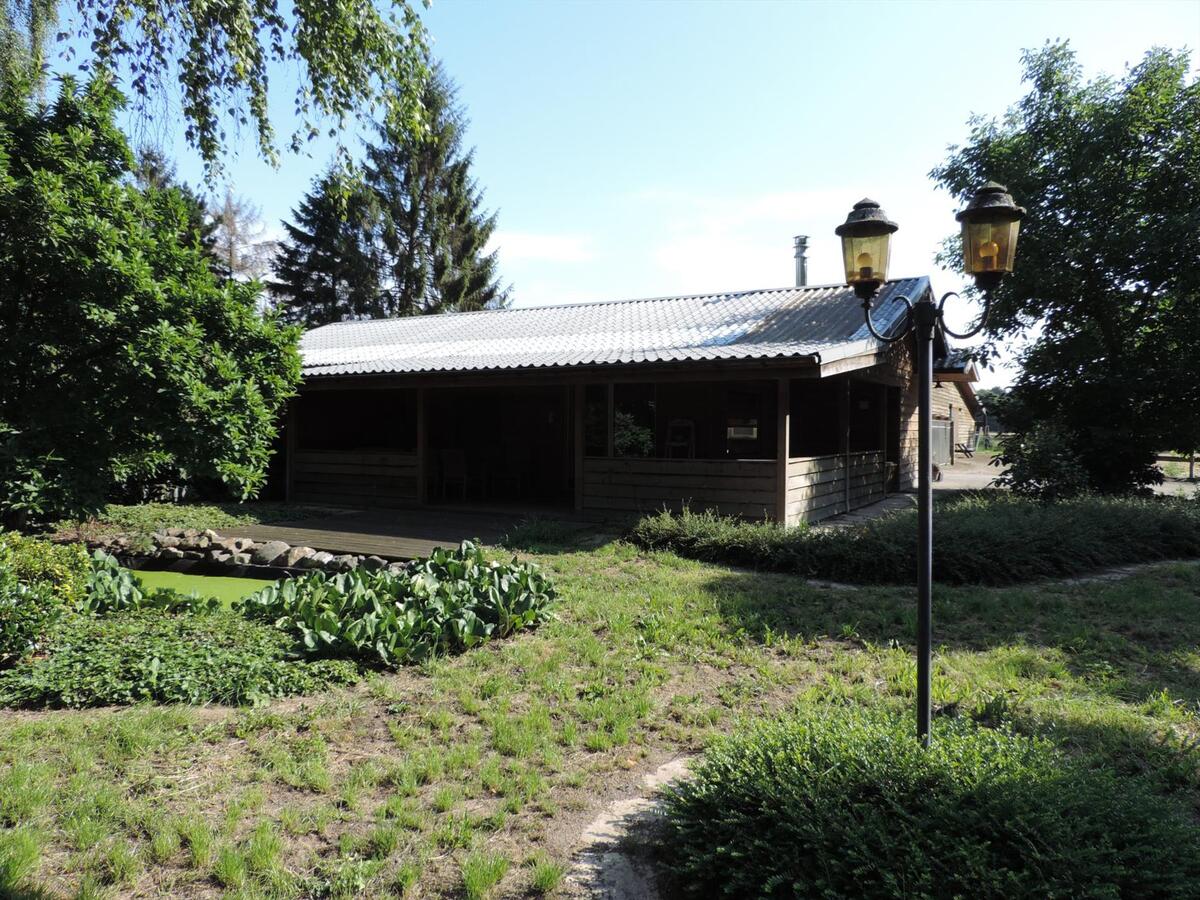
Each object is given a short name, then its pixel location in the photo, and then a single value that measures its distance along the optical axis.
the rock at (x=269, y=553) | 7.73
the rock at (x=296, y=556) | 7.65
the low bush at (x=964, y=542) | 7.05
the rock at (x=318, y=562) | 7.47
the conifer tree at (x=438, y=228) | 28.11
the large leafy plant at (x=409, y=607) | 4.62
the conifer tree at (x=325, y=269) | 28.64
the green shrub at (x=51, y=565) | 5.01
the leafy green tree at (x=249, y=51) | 6.14
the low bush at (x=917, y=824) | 2.14
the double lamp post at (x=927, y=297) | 2.94
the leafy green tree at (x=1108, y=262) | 13.42
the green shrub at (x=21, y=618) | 4.33
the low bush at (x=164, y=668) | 3.98
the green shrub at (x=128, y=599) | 5.43
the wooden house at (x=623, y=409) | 9.58
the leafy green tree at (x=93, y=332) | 6.65
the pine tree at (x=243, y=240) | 30.95
